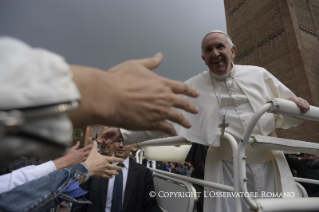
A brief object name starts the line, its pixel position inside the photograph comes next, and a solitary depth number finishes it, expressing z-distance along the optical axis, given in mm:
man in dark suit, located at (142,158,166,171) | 5612
